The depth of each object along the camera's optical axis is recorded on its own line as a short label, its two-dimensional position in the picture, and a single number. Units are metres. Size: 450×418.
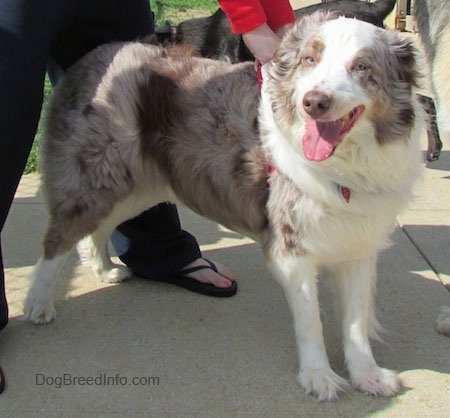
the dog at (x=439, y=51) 3.09
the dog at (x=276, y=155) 2.41
